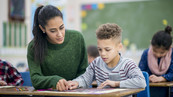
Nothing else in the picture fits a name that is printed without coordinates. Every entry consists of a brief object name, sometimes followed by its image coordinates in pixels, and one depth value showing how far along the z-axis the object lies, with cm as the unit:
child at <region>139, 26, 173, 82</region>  302
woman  207
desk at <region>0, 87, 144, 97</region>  149
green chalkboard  613
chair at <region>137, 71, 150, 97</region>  215
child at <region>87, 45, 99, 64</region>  425
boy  191
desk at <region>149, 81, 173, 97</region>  248
